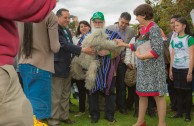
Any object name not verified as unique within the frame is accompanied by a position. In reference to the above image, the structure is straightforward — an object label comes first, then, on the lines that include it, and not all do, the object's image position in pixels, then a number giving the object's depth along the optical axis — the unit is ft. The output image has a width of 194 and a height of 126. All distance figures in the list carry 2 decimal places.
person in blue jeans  14.99
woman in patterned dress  14.93
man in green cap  18.03
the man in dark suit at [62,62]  17.05
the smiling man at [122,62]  20.94
